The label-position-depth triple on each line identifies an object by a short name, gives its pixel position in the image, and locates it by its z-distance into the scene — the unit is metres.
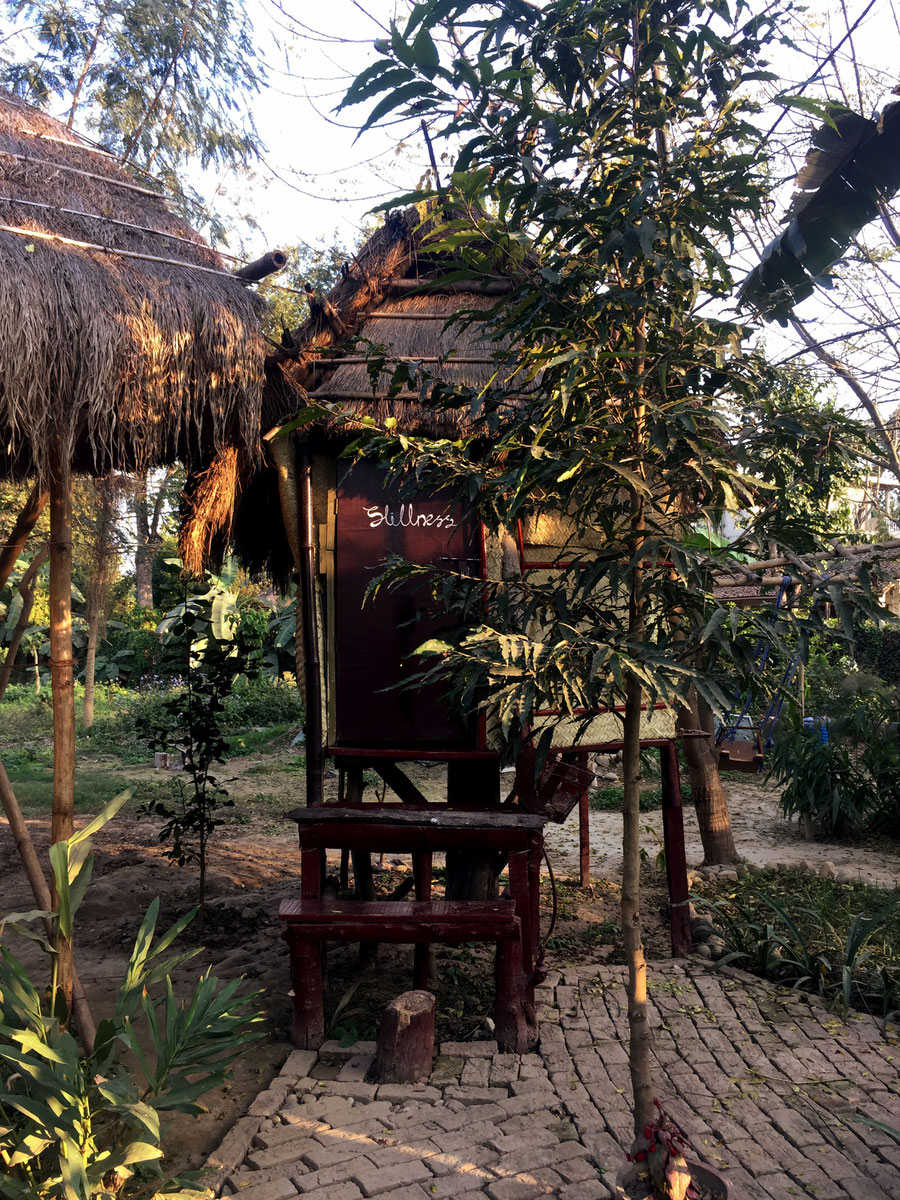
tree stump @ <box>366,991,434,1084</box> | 3.46
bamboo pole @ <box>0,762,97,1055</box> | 3.27
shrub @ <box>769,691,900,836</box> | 7.68
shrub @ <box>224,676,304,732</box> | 14.39
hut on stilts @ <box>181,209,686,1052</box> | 4.53
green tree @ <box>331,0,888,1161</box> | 2.33
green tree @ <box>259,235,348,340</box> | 11.06
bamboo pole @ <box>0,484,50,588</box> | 4.16
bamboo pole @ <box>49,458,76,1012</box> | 3.53
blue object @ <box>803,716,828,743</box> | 7.98
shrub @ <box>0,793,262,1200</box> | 2.33
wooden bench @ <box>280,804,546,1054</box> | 3.73
